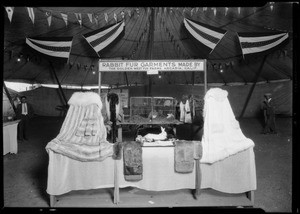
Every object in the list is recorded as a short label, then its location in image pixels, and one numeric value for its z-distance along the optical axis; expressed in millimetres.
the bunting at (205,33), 7329
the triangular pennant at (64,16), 6803
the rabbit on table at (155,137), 4119
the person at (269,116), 9922
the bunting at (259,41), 7539
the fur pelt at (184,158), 3740
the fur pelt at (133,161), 3684
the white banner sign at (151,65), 4266
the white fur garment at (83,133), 3658
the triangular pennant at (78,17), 7069
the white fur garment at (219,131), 3730
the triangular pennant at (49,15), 6715
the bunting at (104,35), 7595
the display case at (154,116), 7218
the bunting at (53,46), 7633
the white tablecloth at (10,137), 6578
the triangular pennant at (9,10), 5274
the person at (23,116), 8961
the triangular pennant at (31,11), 5986
